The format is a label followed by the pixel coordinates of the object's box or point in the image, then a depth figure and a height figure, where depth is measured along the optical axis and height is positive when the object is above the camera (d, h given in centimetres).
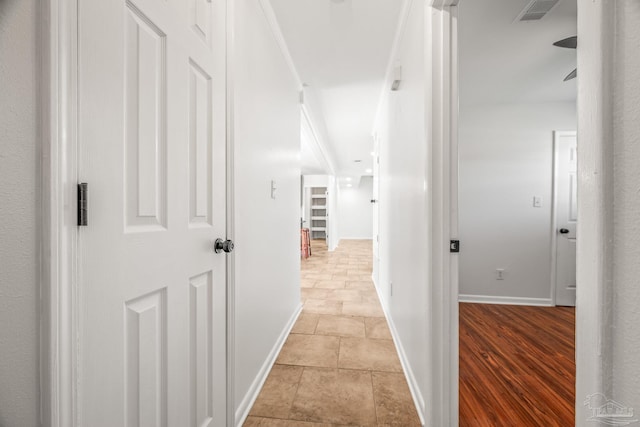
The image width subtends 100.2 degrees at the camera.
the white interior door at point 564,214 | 315 -2
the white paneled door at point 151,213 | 61 -1
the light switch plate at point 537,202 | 321 +12
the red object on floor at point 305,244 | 625 -77
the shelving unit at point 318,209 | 948 +9
